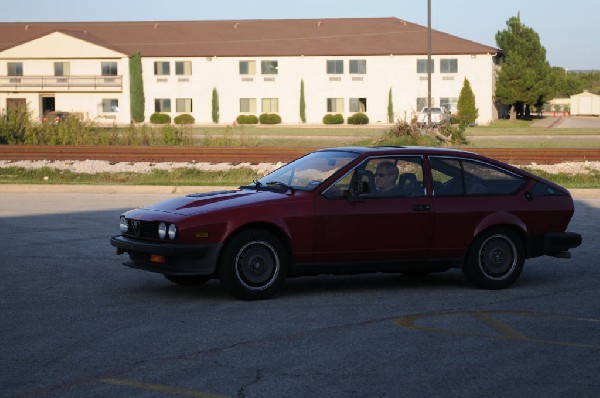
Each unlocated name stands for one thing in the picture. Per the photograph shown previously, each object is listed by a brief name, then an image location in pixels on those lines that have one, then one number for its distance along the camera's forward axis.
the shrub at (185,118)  73.47
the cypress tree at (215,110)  74.25
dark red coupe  9.49
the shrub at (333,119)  72.00
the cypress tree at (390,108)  72.31
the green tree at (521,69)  83.00
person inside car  10.24
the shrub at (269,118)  72.94
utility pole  42.47
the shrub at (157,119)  73.31
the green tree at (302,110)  73.62
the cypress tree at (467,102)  70.81
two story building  73.12
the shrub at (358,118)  71.62
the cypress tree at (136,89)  74.25
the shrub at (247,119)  73.38
